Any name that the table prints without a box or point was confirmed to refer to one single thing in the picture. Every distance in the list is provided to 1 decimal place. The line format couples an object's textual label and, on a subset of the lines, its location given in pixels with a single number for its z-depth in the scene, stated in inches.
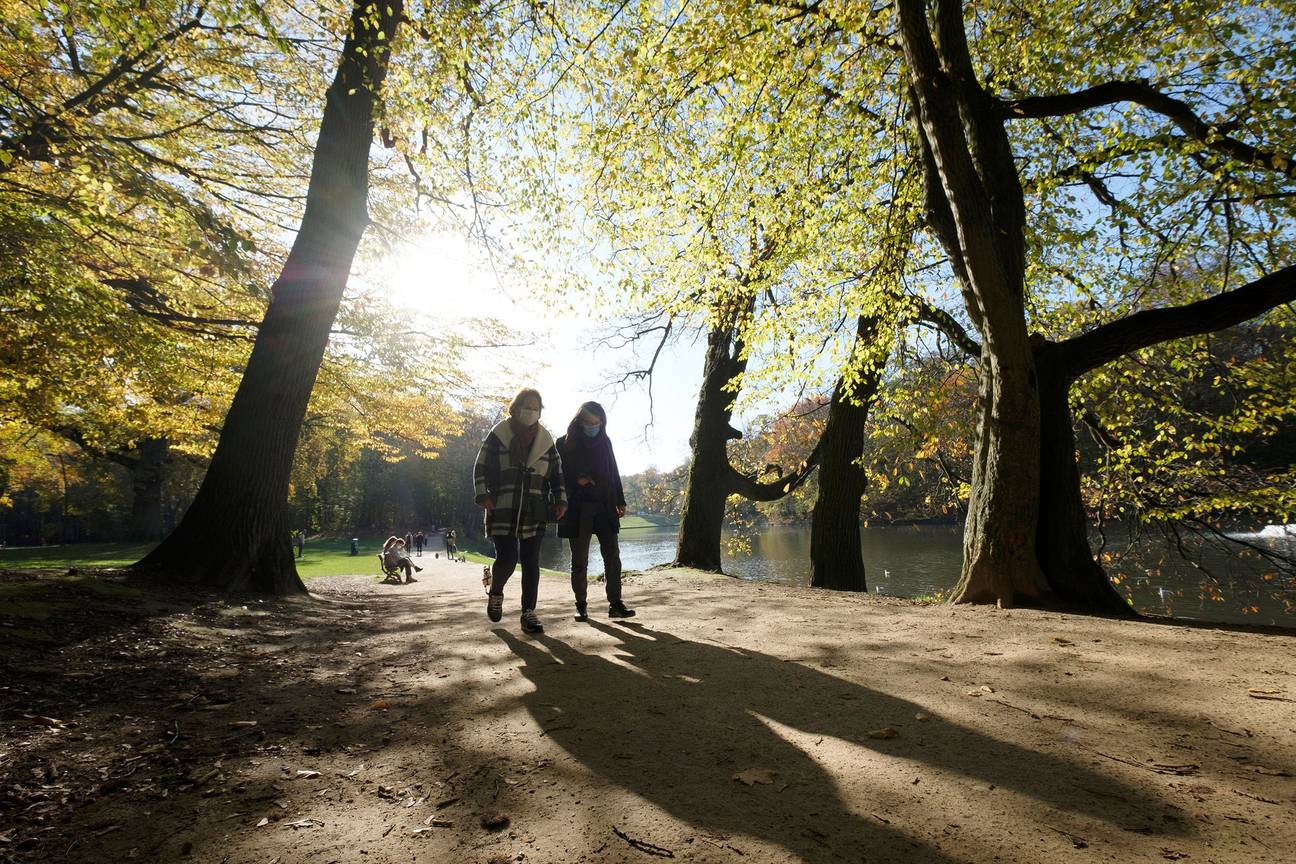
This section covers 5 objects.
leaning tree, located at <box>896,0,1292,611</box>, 182.5
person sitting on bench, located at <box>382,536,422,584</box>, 579.5
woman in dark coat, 199.5
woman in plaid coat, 186.1
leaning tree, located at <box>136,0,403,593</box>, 240.8
